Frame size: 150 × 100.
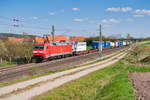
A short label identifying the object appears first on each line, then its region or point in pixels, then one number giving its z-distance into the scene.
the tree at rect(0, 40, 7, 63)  38.79
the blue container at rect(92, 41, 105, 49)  61.28
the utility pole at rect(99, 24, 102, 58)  36.32
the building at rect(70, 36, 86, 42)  114.22
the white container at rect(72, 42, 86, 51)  45.66
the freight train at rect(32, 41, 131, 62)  30.88
